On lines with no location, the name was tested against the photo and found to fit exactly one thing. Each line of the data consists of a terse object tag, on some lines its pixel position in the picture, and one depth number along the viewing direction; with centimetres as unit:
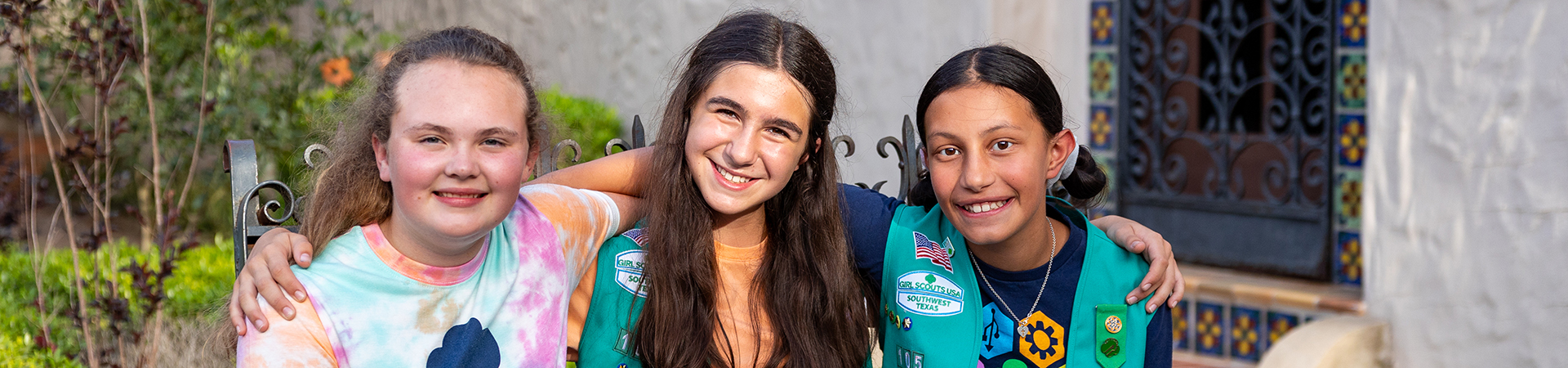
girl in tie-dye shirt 172
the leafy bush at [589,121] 610
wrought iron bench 219
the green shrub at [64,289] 352
